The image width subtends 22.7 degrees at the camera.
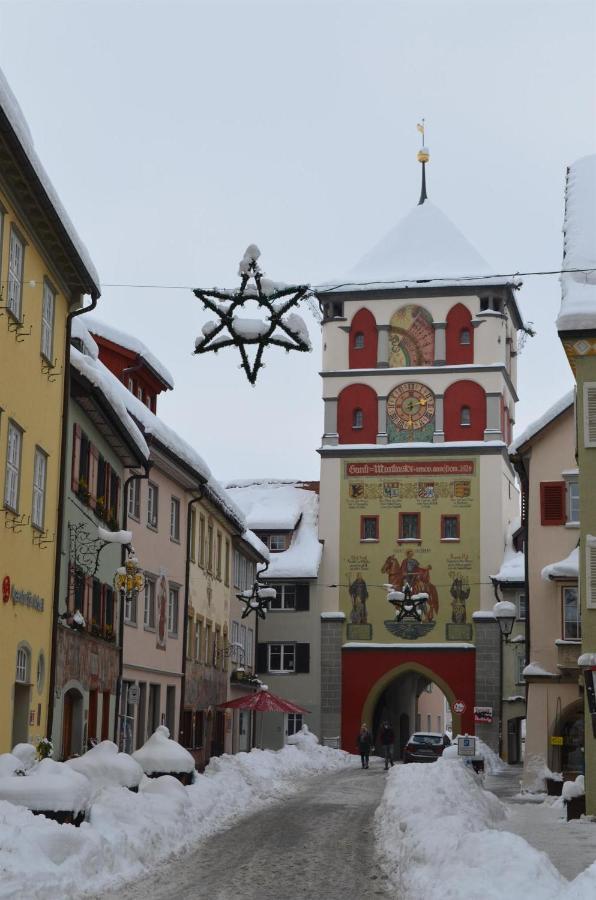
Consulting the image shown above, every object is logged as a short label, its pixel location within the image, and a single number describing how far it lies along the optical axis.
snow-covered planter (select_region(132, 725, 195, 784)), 25.62
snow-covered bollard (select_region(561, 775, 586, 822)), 24.62
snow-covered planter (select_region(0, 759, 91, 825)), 15.71
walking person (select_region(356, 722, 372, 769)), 49.44
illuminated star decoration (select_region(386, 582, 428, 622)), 44.22
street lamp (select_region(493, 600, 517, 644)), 36.69
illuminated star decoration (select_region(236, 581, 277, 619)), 44.84
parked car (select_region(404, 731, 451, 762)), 47.00
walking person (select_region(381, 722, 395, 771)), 46.41
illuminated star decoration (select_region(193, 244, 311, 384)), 13.55
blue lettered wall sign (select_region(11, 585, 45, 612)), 21.19
